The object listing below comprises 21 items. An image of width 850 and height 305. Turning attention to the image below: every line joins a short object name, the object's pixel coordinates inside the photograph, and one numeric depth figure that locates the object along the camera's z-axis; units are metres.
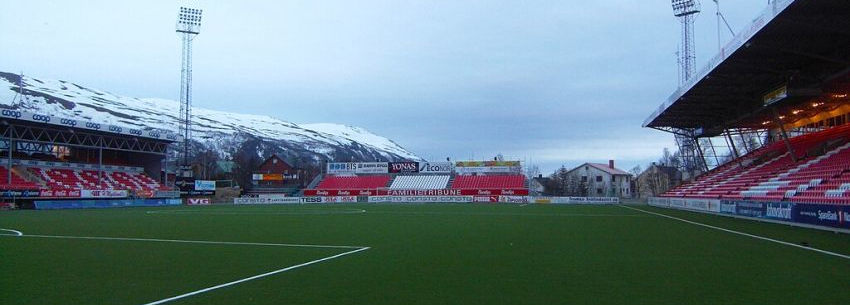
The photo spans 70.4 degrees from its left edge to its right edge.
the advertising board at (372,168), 88.88
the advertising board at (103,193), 52.26
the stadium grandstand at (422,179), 79.88
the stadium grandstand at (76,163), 49.47
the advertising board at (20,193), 46.00
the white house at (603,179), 125.26
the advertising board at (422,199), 73.06
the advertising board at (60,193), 48.53
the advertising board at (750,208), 28.53
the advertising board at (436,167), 87.94
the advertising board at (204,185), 71.25
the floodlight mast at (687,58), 56.22
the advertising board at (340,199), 73.81
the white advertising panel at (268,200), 69.94
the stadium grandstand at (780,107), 23.45
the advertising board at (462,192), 77.75
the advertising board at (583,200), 66.44
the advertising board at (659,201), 51.22
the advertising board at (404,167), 87.84
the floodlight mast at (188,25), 75.44
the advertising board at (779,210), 25.17
